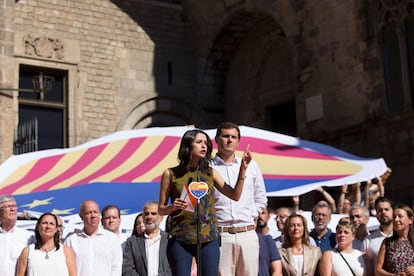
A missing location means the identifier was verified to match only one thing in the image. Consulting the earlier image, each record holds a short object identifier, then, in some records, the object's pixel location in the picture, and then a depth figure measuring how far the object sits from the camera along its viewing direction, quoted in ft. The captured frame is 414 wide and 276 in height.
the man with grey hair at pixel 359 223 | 23.80
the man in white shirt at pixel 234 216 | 15.83
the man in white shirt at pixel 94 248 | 20.94
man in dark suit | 20.68
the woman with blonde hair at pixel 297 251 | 20.76
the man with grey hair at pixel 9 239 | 21.15
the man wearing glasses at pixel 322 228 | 23.73
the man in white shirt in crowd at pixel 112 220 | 22.67
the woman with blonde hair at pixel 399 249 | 20.18
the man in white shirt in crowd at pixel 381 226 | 22.25
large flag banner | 31.37
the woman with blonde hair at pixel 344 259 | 20.89
